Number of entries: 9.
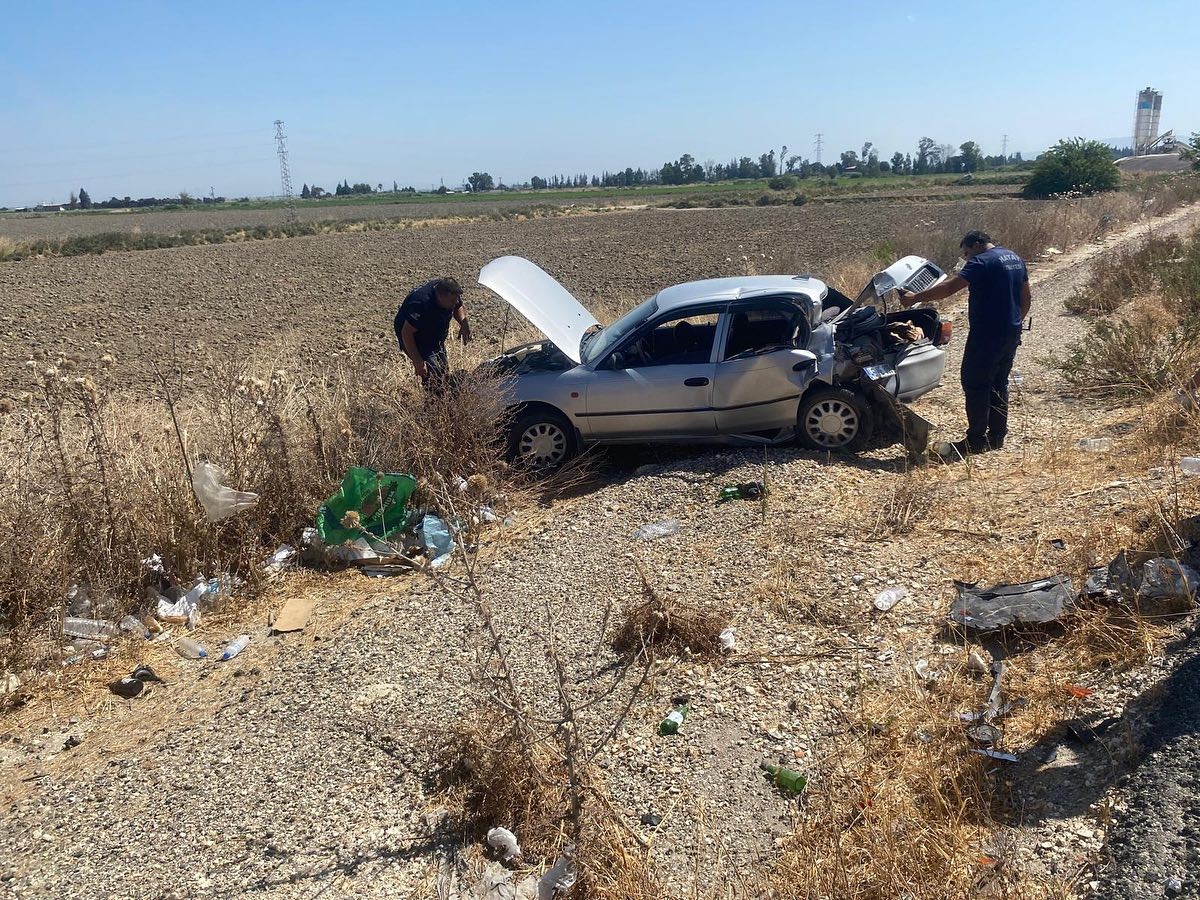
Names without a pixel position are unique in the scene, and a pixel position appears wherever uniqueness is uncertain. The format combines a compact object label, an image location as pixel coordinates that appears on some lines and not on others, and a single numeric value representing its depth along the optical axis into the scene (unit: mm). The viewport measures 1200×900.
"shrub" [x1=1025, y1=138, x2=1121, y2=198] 49281
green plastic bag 7305
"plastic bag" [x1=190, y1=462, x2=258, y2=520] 7023
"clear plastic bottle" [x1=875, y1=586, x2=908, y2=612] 5160
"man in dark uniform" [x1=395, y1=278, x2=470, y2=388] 8742
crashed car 8000
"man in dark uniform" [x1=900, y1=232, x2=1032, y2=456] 7391
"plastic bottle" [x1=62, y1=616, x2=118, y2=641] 6246
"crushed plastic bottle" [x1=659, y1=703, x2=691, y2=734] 4352
